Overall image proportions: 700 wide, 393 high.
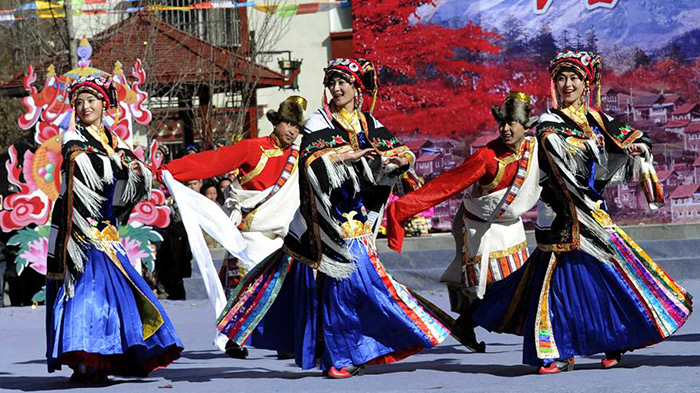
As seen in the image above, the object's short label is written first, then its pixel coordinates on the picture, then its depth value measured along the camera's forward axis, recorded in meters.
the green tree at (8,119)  25.58
